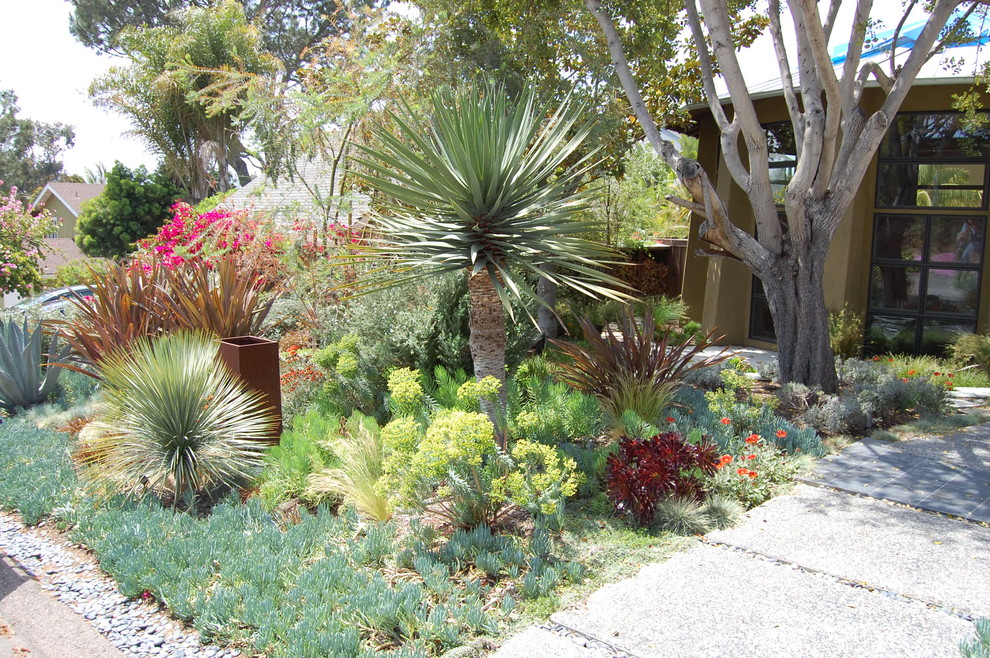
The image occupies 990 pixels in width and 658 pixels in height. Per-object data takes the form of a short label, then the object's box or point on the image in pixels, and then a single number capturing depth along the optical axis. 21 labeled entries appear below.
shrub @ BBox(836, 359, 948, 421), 7.08
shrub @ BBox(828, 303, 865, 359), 9.76
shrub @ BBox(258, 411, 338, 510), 5.29
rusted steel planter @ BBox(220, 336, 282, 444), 6.51
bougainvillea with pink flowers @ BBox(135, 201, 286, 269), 10.48
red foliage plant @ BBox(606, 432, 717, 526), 4.52
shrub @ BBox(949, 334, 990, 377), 8.90
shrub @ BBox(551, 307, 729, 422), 6.39
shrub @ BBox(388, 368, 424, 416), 5.03
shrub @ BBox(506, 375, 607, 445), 5.86
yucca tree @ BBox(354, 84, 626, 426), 5.22
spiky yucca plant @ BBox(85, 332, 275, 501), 5.55
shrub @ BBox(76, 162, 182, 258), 29.56
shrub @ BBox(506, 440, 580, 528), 4.19
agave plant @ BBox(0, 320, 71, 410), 8.55
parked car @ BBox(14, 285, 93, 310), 13.52
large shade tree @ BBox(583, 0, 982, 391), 7.11
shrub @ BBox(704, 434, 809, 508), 5.06
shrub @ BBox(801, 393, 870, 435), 6.56
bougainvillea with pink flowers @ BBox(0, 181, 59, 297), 14.52
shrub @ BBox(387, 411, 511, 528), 4.19
